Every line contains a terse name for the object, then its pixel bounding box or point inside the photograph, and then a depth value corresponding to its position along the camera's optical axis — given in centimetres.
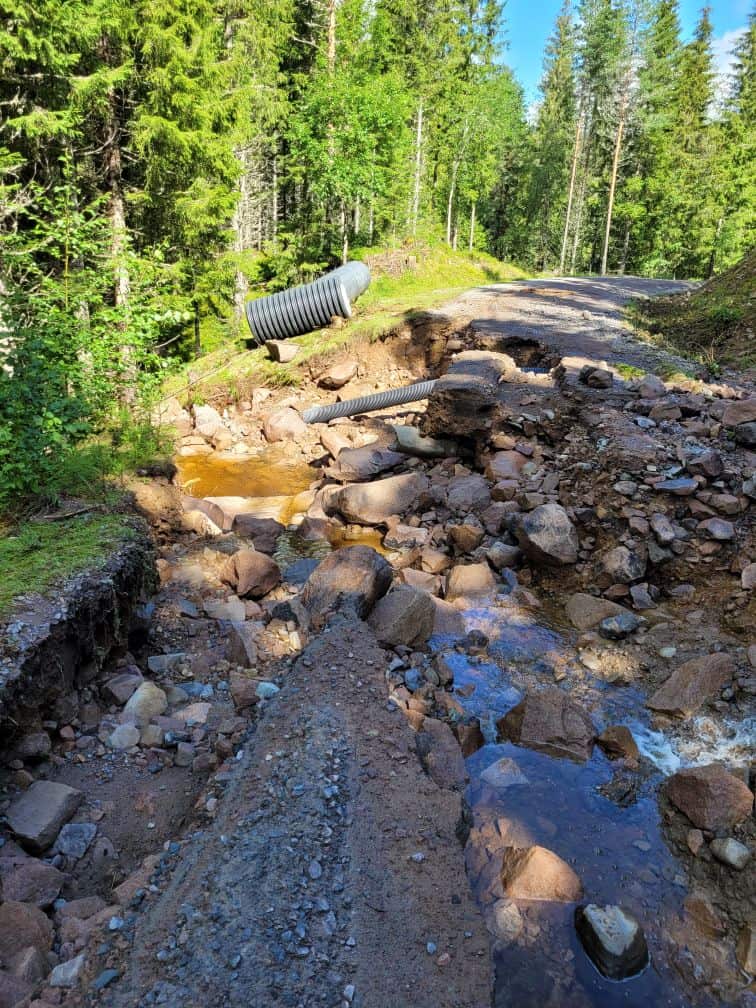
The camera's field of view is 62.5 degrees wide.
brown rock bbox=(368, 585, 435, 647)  524
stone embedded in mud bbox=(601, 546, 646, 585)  605
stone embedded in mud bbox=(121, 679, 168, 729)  425
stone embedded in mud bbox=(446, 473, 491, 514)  788
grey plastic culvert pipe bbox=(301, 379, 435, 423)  1117
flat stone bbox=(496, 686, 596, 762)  428
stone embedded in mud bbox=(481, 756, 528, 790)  399
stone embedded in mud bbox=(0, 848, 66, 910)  290
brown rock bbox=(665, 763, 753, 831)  352
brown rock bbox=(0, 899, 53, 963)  259
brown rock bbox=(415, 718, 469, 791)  380
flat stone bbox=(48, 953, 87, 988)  235
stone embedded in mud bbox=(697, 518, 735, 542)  597
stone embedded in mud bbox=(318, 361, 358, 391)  1285
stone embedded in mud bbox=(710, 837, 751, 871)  330
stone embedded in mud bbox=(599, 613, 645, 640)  555
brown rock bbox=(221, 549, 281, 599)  622
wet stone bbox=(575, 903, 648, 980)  287
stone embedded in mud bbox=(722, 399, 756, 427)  707
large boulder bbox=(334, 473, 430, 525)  822
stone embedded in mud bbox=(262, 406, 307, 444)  1144
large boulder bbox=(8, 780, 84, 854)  323
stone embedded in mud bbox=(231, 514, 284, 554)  761
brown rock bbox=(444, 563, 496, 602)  644
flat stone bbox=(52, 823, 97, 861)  329
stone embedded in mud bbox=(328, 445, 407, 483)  934
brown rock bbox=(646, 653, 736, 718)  459
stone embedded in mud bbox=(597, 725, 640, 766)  421
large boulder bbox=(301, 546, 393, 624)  516
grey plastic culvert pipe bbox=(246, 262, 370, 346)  1389
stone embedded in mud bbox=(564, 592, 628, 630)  579
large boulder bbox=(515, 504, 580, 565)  646
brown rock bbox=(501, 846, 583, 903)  318
